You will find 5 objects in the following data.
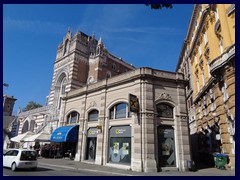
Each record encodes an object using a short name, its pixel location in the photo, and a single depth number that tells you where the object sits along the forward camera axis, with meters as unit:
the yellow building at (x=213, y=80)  16.73
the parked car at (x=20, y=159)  12.90
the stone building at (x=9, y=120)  41.88
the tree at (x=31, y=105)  64.59
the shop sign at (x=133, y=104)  15.64
